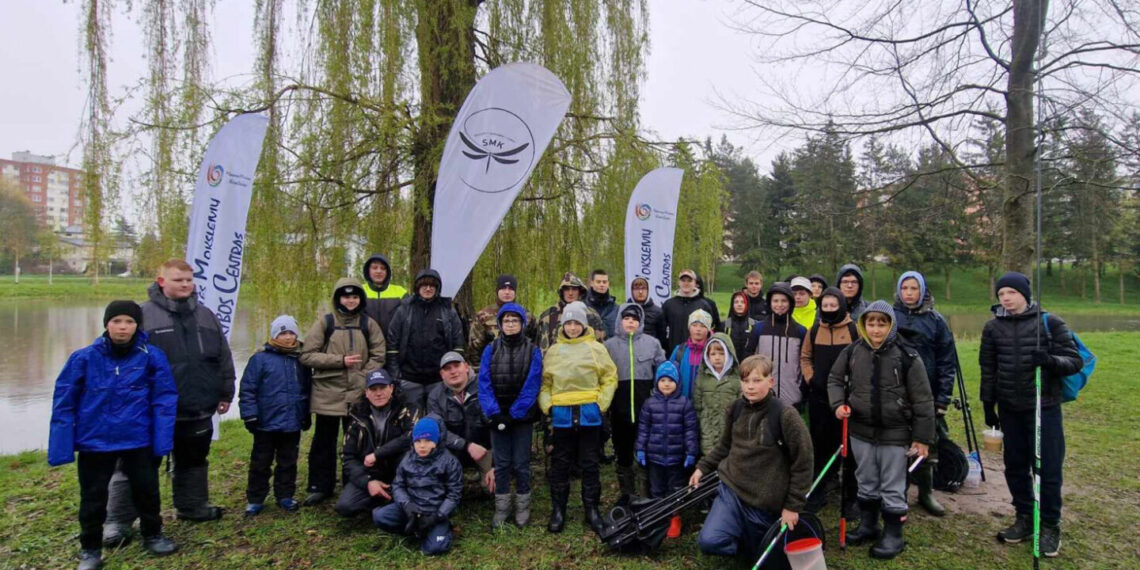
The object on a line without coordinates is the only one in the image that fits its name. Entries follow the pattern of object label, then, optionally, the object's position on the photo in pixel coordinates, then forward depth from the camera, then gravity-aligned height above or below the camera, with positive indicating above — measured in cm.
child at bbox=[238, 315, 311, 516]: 432 -92
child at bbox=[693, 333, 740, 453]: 412 -68
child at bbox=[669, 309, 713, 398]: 437 -45
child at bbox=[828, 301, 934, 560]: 368 -78
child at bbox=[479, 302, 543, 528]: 414 -78
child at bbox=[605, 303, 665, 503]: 454 -66
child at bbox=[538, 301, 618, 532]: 412 -86
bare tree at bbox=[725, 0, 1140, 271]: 588 +219
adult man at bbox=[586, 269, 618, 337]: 544 -8
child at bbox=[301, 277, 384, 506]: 449 -59
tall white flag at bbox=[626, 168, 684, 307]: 648 +76
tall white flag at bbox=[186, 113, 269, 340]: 467 +61
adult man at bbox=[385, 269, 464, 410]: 464 -40
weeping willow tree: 531 +153
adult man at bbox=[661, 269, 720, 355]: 560 -14
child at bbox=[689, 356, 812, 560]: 336 -107
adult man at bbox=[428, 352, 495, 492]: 443 -93
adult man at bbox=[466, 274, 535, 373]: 512 -36
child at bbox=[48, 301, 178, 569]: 344 -79
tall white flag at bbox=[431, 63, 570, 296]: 498 +116
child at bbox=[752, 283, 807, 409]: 453 -41
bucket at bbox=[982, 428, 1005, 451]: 579 -145
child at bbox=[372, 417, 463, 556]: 384 -139
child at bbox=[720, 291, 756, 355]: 540 -30
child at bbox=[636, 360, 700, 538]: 411 -102
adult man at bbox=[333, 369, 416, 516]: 410 -114
